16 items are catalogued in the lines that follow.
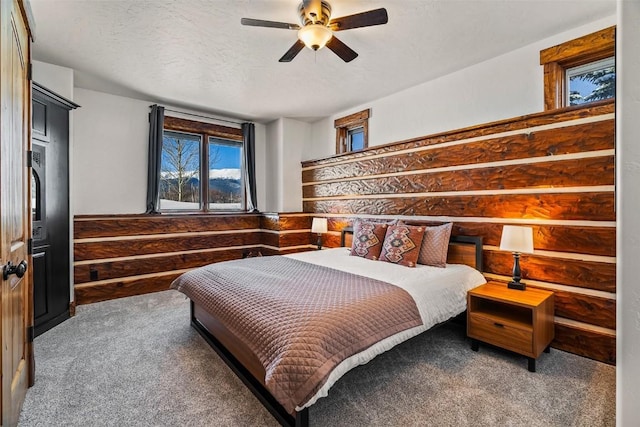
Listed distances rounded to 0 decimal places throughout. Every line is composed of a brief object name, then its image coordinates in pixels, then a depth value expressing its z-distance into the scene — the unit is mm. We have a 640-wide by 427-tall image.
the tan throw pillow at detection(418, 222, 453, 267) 3008
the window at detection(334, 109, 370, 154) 4605
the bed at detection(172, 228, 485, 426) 1523
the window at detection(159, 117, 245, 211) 4797
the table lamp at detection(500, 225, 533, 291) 2490
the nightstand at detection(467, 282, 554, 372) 2223
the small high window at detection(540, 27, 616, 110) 2537
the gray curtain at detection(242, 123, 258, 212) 5402
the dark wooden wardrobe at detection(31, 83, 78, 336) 2840
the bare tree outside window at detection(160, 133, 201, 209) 4773
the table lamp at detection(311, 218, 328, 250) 4732
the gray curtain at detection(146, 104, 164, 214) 4398
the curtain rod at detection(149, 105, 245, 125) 4664
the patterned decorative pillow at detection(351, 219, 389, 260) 3400
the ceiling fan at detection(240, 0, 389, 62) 2115
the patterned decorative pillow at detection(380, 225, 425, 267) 3049
